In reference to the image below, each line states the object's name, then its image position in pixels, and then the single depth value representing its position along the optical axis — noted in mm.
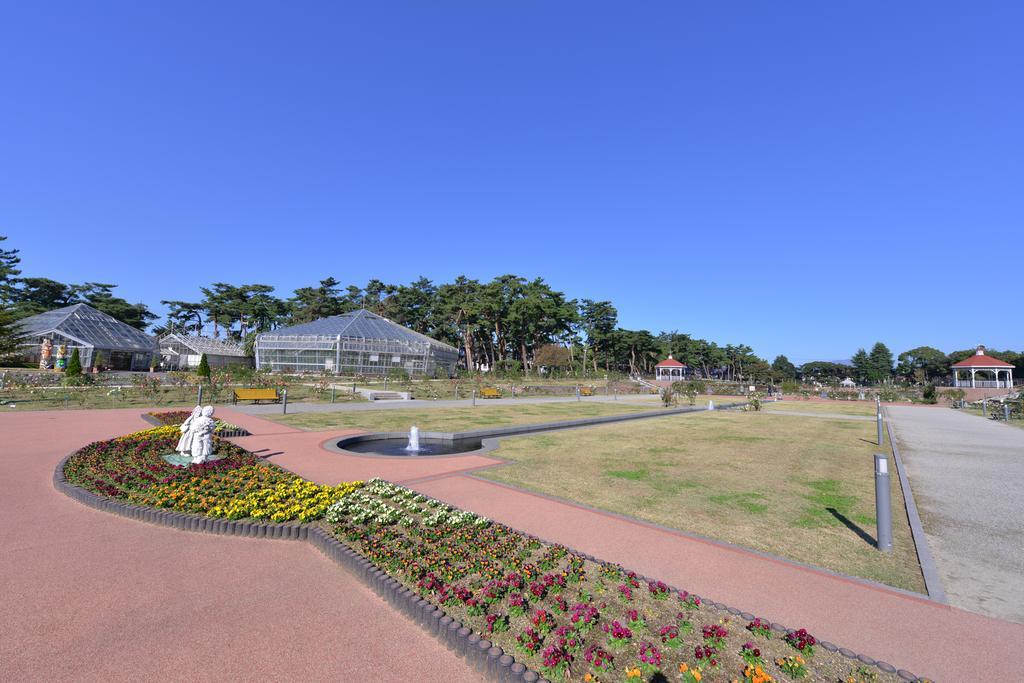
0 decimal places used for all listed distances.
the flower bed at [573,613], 2965
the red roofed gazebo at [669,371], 61219
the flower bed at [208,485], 5715
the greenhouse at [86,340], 39062
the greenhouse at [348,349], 42562
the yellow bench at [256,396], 20000
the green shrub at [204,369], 31806
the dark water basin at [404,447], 11041
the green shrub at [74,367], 28609
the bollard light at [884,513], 5105
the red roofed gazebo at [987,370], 45969
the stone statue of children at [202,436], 8086
